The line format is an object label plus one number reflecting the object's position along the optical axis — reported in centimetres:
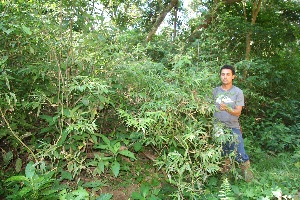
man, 301
